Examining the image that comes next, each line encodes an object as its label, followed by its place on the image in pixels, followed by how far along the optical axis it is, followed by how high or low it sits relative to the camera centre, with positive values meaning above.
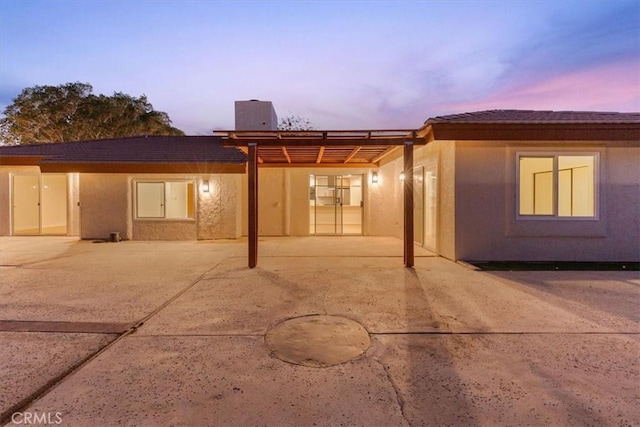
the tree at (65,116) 25.27 +6.97
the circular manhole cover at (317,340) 3.26 -1.37
